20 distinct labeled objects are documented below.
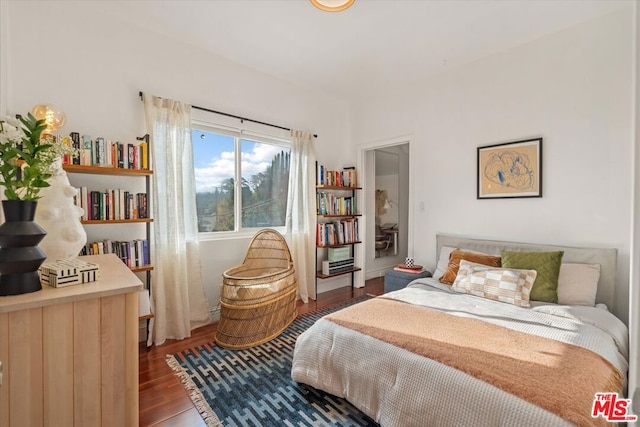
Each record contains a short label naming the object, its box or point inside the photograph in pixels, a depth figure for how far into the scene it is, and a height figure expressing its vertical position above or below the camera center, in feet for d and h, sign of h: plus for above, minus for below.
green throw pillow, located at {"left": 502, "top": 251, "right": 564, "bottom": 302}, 7.64 -1.59
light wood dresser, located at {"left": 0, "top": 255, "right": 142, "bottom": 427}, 3.08 -1.64
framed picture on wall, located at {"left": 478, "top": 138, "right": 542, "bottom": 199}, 9.34 +1.31
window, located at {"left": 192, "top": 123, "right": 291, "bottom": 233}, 10.47 +1.22
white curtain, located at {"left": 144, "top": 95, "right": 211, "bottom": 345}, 8.66 -0.33
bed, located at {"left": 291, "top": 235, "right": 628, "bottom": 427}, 4.06 -2.43
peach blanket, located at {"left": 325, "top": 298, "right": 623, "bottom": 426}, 3.91 -2.41
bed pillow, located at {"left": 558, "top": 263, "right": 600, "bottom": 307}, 7.48 -1.96
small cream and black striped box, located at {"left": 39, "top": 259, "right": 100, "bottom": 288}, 3.58 -0.79
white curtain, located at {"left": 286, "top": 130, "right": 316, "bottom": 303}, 12.30 -0.06
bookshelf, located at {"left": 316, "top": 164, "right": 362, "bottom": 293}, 13.06 -0.62
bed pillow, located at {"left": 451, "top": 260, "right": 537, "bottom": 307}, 7.41 -1.97
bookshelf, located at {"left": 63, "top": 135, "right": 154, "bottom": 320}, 7.41 +0.14
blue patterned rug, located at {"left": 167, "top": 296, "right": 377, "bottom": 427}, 5.59 -3.93
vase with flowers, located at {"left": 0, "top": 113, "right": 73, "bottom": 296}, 3.25 +0.05
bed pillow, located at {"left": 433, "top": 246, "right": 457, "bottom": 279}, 10.21 -1.85
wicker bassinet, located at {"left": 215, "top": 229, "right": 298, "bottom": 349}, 8.43 -2.90
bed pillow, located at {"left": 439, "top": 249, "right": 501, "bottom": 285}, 9.02 -1.60
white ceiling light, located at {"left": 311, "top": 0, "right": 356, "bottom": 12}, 6.98 +4.89
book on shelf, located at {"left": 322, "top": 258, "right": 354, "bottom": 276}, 13.16 -2.59
